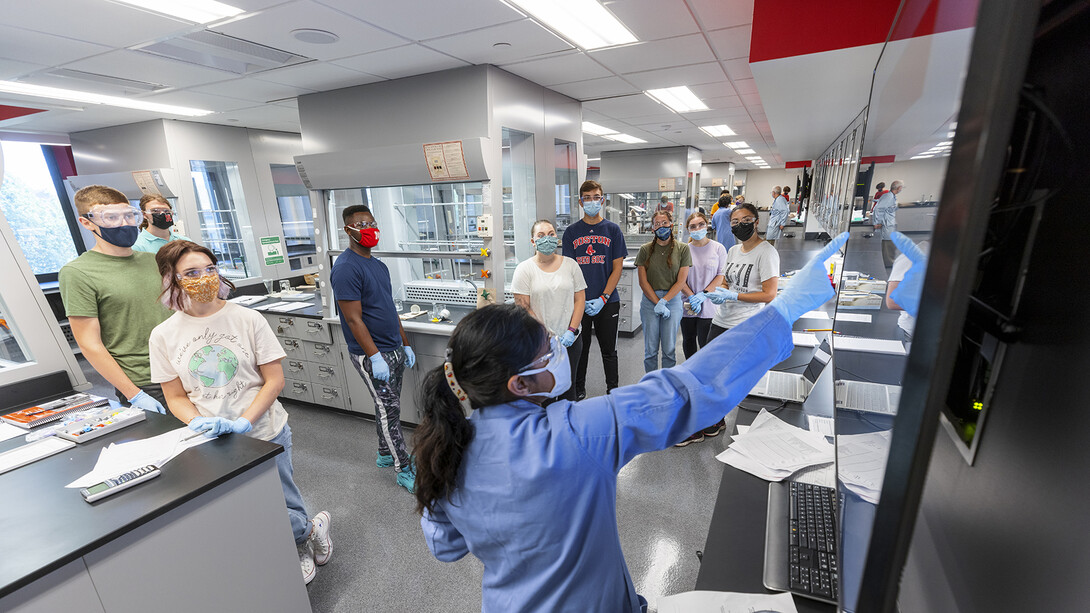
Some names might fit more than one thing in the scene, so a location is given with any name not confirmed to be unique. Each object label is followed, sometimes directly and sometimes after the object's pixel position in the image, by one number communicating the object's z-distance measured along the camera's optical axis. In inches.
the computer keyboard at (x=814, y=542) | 38.4
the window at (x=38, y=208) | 210.5
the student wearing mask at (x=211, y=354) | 67.2
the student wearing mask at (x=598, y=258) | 131.0
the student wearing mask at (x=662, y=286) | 130.9
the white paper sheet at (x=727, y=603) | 36.6
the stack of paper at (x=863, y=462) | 25.2
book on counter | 70.7
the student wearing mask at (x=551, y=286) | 117.3
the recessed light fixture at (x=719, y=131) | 254.9
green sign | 199.9
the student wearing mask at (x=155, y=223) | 106.0
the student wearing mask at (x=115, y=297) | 75.8
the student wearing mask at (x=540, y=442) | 34.8
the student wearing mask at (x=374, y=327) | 98.9
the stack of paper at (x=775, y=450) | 54.6
